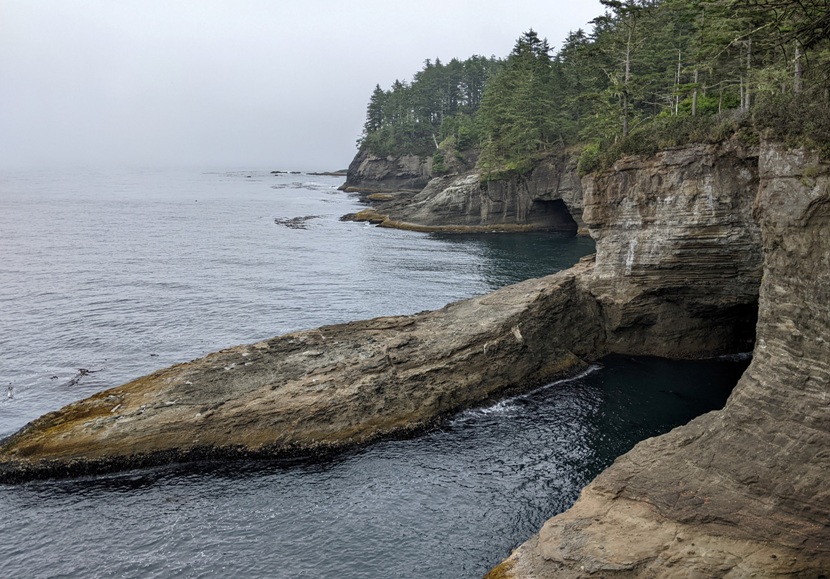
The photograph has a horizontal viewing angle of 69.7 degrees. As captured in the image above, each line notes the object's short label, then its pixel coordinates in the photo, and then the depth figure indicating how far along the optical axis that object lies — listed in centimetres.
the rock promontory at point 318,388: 2498
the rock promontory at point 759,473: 1636
